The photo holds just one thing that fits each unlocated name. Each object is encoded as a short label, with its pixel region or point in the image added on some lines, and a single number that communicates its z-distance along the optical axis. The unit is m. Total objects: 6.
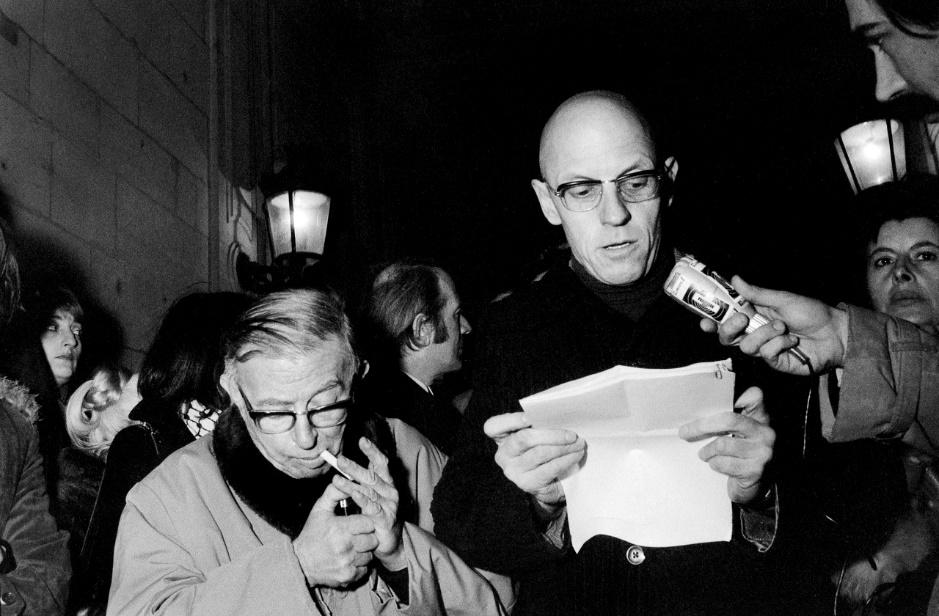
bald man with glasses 1.57
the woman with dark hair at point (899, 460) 1.98
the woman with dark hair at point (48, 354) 2.19
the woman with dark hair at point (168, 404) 2.35
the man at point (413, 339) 3.25
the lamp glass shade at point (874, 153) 3.94
